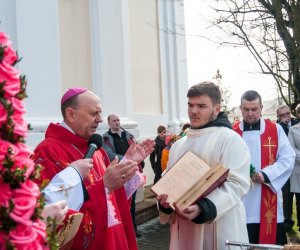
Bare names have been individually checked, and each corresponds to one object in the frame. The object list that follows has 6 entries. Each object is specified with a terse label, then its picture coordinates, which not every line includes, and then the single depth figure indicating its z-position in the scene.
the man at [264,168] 4.51
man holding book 2.95
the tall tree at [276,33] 9.89
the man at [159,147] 9.89
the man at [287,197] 7.78
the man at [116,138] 7.29
